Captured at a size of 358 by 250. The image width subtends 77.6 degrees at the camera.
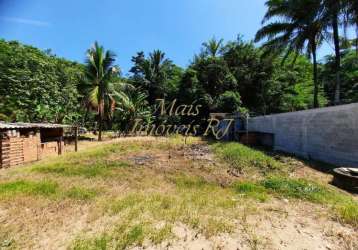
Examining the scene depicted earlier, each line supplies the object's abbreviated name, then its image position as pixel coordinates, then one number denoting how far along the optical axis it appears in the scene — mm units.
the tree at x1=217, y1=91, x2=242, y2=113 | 18562
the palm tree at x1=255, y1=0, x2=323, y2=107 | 12352
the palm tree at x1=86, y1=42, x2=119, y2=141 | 15891
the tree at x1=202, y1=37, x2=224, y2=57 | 23562
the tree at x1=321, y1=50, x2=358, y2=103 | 16862
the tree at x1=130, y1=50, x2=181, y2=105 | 26094
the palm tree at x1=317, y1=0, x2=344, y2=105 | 10348
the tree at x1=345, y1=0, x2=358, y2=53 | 10039
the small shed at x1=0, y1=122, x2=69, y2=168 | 7148
